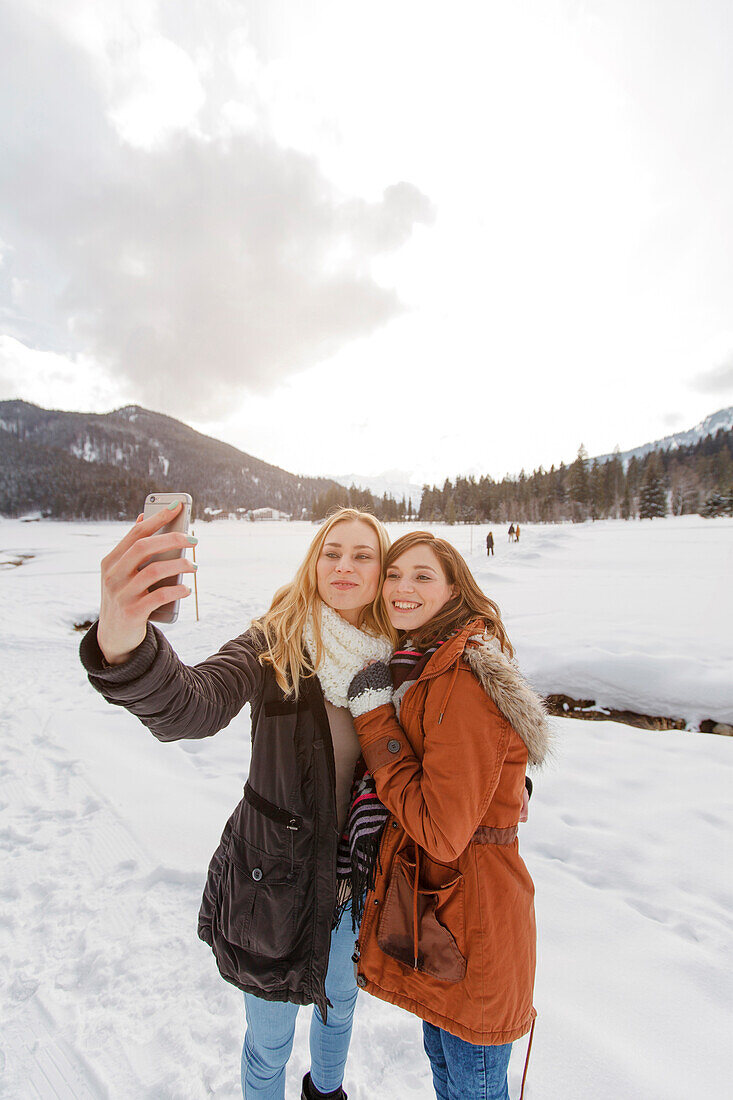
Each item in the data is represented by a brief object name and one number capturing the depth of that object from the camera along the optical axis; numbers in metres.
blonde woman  1.56
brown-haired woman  1.36
